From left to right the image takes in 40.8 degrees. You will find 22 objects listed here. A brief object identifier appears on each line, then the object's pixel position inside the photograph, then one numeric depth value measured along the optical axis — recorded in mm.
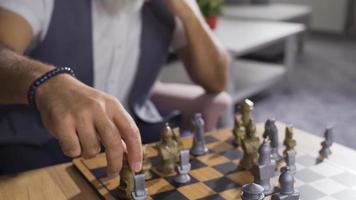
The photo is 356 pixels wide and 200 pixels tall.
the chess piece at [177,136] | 1029
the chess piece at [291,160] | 994
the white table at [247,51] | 2711
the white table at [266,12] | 4031
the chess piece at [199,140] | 1114
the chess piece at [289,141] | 1064
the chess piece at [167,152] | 1000
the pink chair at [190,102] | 1480
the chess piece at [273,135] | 1073
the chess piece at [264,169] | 910
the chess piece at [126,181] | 881
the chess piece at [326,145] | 1088
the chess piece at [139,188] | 867
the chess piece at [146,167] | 969
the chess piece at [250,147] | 1018
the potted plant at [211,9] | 2992
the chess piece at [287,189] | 844
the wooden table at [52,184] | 920
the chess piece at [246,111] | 1111
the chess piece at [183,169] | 969
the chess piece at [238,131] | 1143
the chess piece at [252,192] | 784
